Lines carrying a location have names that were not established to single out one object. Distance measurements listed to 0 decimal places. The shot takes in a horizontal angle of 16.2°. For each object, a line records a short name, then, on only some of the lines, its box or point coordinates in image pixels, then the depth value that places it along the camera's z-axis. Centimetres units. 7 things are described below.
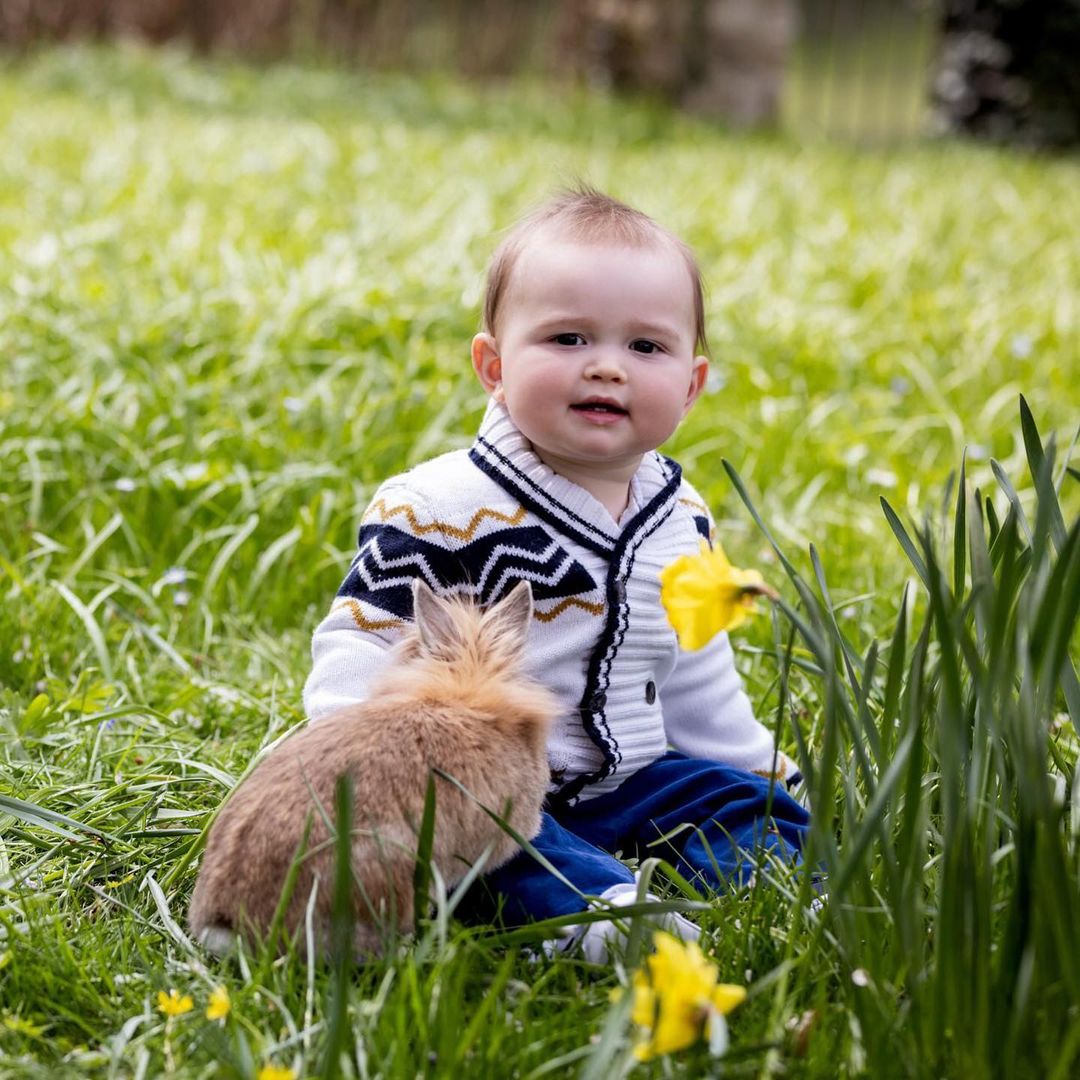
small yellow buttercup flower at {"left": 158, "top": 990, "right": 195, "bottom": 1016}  191
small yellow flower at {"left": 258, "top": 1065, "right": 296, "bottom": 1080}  186
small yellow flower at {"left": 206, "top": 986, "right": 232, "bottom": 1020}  190
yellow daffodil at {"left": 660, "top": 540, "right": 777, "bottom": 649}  186
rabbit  194
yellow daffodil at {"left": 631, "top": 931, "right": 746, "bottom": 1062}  182
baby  210
